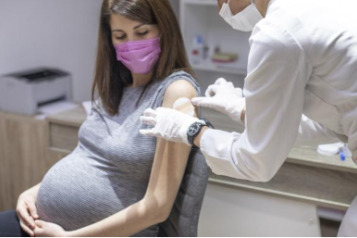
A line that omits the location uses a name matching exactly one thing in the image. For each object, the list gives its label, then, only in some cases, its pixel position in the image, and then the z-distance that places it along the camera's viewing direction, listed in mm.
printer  2369
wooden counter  1620
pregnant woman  1359
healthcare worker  906
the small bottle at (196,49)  2461
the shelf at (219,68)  2334
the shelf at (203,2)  2219
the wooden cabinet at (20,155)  2291
